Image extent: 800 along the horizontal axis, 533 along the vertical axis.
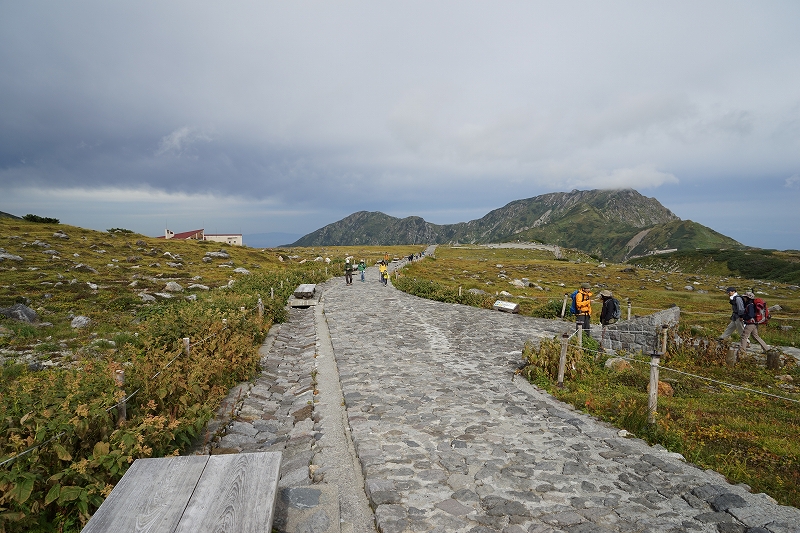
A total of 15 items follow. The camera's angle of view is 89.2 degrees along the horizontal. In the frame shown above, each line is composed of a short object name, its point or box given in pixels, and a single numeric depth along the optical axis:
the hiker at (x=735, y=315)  15.46
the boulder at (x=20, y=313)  16.88
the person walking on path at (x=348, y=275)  36.34
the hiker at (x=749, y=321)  15.32
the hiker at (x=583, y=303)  17.03
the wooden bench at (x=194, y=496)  3.52
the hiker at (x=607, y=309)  17.27
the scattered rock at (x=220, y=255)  50.06
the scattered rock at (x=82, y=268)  31.59
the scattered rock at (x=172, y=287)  26.56
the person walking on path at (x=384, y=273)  37.22
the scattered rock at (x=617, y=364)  12.90
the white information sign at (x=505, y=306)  25.14
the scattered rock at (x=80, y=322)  16.78
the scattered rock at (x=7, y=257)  31.68
